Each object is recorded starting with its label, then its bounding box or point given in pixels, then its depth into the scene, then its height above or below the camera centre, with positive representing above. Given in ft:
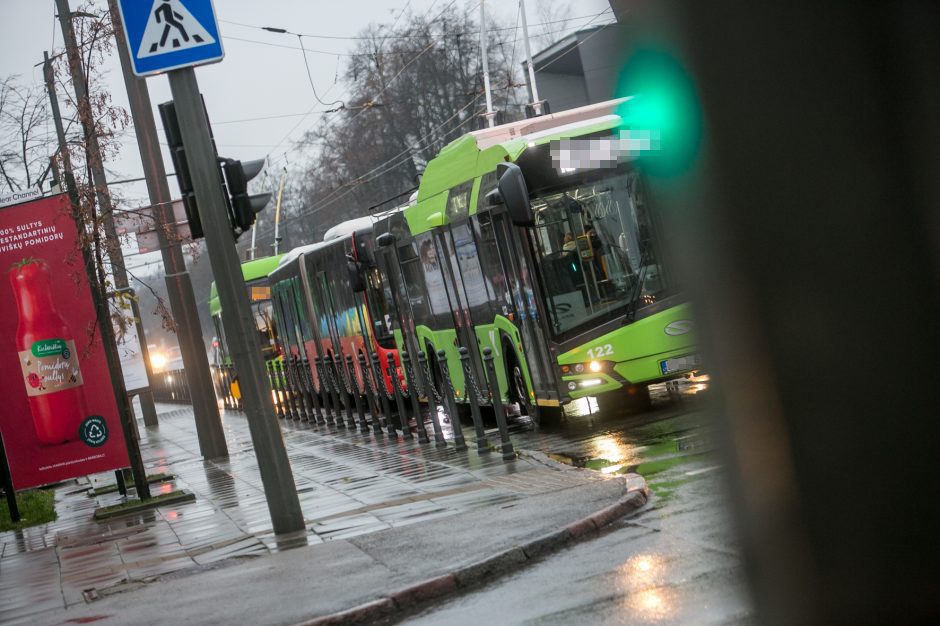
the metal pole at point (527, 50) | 115.44 +18.32
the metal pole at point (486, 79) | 104.24 +15.72
